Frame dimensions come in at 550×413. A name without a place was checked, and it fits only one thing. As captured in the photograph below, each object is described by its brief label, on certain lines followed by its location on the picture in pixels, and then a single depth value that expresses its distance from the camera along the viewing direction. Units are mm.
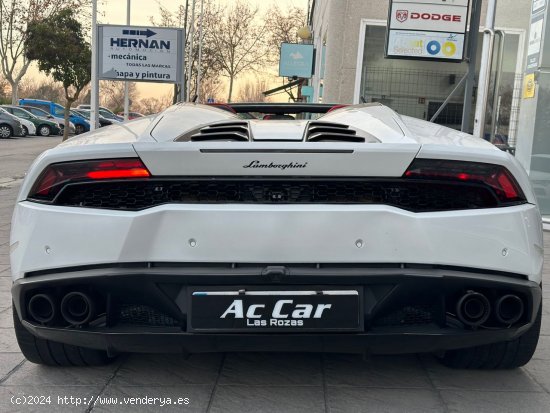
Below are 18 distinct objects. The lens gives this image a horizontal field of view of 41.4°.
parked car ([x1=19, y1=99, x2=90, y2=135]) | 41247
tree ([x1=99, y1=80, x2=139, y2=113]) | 82625
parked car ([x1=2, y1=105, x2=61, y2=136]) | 38375
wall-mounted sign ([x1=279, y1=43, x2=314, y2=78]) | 29517
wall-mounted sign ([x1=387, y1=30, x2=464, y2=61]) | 11102
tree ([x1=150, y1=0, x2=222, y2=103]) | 52719
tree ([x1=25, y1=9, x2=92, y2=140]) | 28141
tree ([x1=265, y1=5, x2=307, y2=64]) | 52094
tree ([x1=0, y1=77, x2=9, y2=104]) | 74562
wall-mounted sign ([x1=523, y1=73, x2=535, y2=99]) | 9797
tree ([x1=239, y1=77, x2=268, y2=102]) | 74012
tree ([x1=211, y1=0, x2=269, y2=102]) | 52125
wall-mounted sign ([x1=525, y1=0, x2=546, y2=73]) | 9555
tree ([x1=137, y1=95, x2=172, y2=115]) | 90375
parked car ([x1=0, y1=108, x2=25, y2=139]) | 33156
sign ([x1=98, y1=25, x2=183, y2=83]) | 14742
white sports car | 2592
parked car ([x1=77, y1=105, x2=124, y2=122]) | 46062
